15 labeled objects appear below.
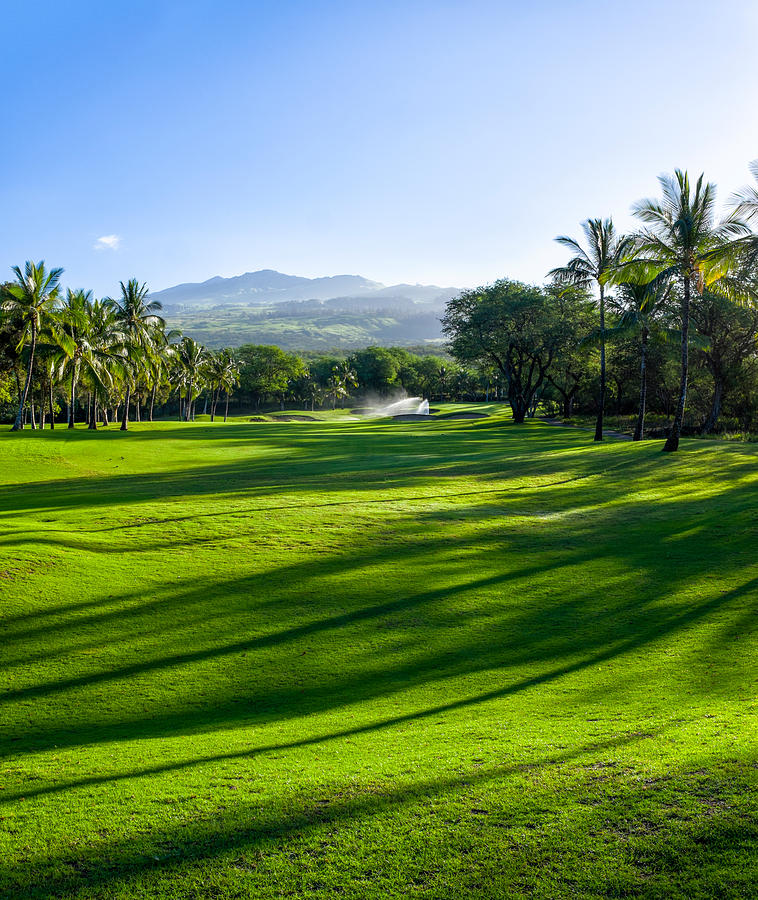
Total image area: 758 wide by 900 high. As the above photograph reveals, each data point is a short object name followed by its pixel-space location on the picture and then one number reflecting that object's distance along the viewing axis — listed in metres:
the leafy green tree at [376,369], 144.88
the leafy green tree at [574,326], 57.66
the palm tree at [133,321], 60.19
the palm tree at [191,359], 89.62
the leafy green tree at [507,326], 58.66
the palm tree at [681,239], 30.36
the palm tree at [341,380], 136.94
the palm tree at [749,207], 25.42
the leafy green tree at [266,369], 130.50
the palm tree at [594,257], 41.81
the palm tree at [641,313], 34.12
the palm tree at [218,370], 99.47
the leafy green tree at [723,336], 48.97
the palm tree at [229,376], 102.31
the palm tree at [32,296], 43.12
